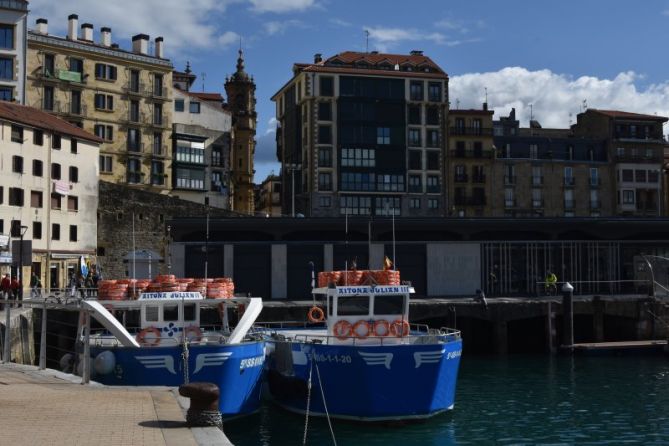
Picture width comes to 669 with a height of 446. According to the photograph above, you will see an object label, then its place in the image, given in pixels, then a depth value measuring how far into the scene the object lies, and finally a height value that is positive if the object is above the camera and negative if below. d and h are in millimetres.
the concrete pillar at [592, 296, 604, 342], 55500 -3222
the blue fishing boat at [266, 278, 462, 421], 29703 -3333
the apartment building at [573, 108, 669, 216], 107188 +13081
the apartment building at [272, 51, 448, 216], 98062 +15211
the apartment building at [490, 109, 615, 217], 105812 +11203
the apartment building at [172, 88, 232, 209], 92562 +12951
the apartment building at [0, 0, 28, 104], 77812 +20079
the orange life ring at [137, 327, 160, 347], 31906 -2509
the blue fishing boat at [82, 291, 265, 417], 29359 -2789
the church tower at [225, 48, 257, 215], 110562 +16540
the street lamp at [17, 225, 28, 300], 33072 +599
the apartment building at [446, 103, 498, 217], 104000 +12798
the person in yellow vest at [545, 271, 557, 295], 61556 -1175
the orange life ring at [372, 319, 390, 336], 32156 -2154
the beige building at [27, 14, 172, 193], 83125 +17383
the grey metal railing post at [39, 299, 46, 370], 24781 -2363
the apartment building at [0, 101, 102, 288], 65938 +6559
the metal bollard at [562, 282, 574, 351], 52081 -2803
